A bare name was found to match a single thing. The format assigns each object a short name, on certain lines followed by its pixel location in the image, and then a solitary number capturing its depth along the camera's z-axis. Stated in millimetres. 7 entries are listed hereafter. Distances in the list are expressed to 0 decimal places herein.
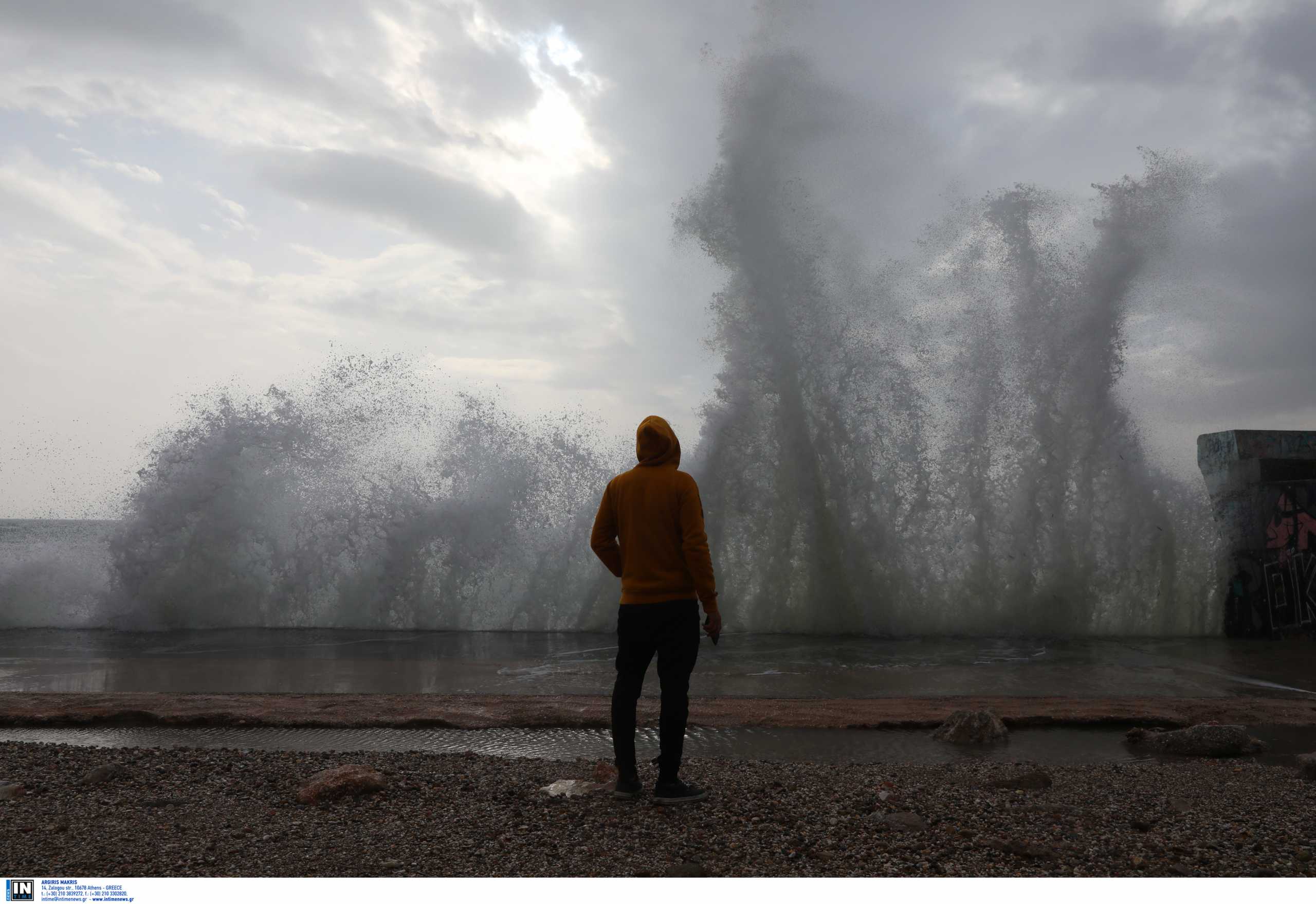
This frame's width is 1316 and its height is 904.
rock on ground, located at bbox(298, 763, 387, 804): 3439
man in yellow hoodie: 3404
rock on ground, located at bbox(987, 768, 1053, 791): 3754
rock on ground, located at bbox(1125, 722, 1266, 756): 4602
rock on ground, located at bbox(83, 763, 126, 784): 3797
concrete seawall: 11914
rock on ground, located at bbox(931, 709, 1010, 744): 4883
